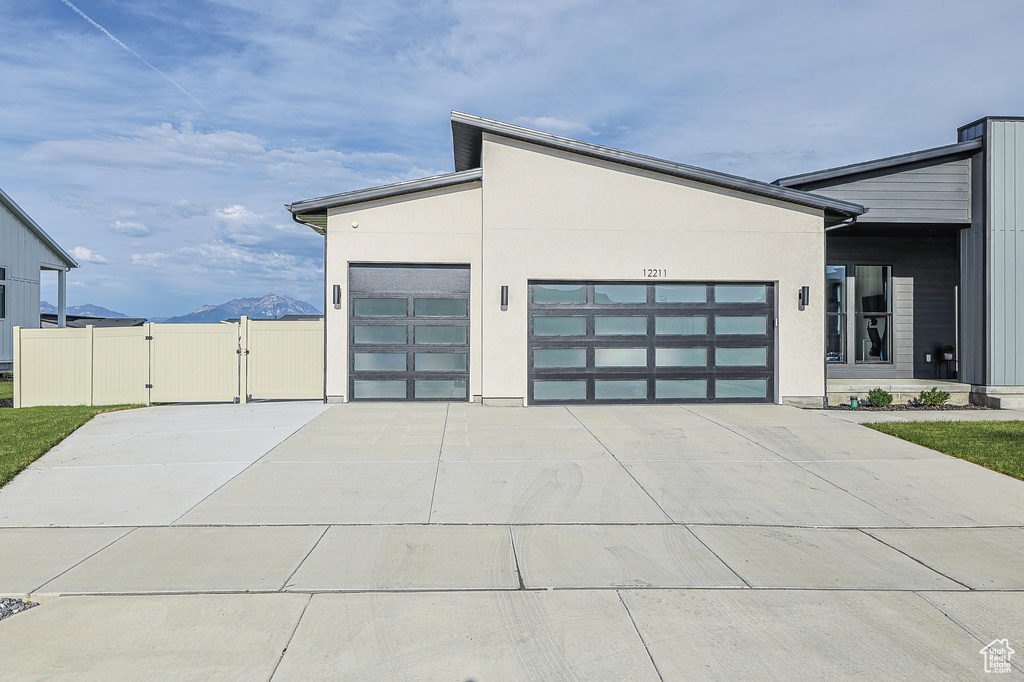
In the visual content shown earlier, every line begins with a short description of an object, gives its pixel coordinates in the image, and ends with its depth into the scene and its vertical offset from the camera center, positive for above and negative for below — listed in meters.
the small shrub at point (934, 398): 13.26 -1.12
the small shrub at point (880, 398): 13.30 -1.13
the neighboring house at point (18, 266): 22.36 +2.60
